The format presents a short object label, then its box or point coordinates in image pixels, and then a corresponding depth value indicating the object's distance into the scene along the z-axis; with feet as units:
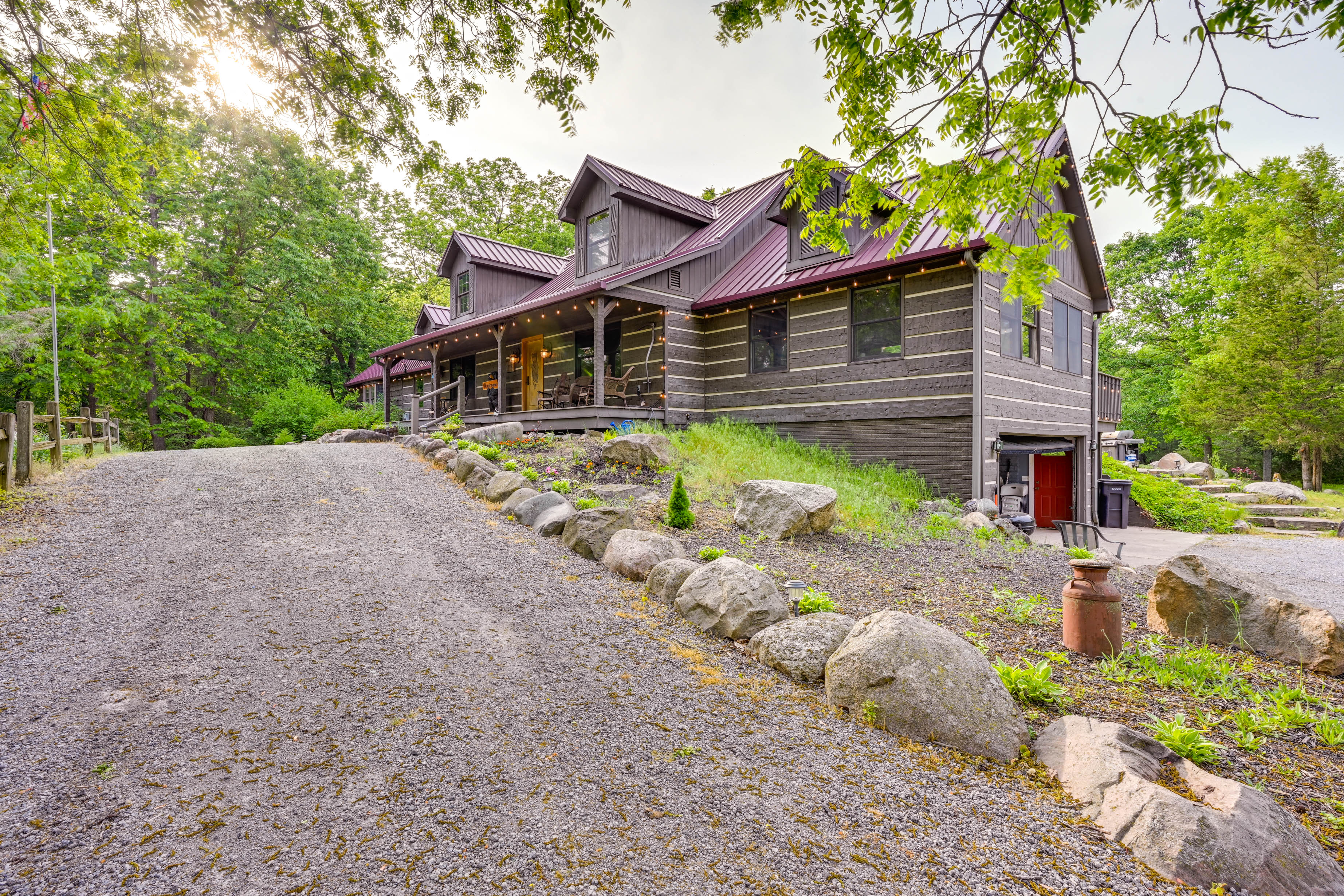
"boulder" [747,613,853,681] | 11.91
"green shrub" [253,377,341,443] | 70.59
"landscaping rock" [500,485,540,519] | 23.80
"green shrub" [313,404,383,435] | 70.33
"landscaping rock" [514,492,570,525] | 22.80
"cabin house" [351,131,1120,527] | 34.22
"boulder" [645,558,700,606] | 15.92
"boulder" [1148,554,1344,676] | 12.99
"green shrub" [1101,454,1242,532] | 46.62
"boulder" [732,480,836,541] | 22.24
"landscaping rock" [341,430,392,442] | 59.47
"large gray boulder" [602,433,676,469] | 31.50
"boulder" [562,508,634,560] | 19.31
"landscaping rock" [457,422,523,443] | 37.32
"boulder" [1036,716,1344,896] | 6.72
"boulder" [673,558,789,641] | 13.78
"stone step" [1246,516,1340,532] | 44.57
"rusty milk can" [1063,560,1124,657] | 13.30
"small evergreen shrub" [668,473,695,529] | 22.30
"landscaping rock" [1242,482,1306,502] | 53.67
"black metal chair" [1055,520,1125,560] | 28.99
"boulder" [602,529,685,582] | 17.60
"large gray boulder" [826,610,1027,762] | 9.63
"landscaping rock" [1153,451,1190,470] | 77.00
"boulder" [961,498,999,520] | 31.63
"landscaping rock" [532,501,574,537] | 21.38
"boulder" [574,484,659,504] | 25.14
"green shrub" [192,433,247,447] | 70.59
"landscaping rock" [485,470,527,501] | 25.55
